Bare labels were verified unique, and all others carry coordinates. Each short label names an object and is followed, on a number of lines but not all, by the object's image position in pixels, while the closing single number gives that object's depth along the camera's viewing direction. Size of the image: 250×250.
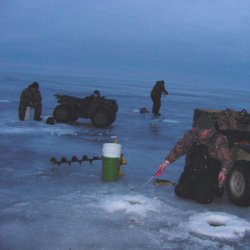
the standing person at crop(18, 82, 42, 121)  15.02
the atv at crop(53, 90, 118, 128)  14.52
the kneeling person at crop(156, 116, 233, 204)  6.26
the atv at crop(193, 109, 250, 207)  6.21
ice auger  8.10
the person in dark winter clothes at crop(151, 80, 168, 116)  20.03
